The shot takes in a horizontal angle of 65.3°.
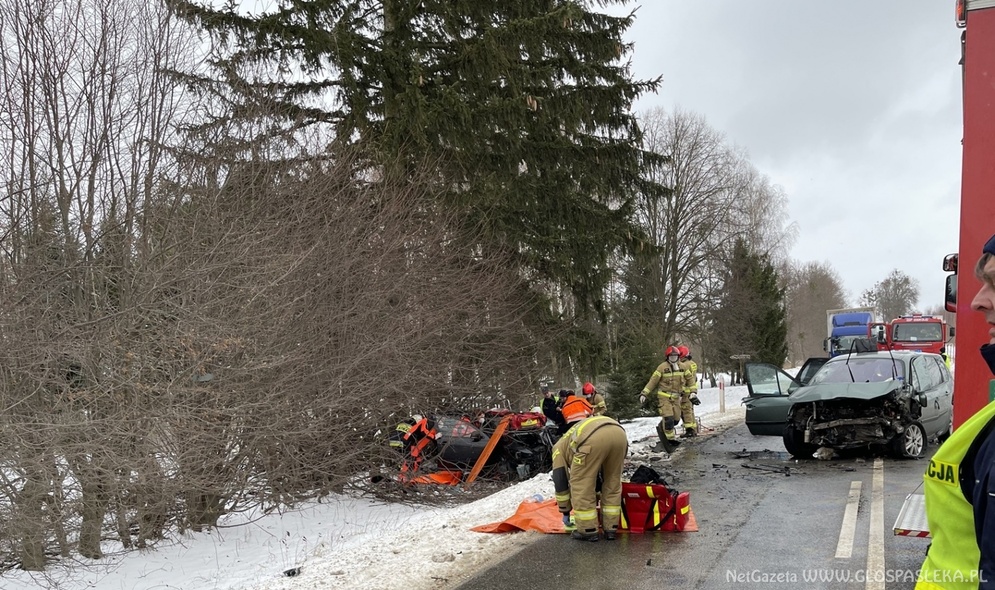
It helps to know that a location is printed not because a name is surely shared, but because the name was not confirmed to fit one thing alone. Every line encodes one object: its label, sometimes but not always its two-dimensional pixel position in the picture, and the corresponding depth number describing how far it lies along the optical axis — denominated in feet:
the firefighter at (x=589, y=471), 22.53
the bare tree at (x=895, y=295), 340.80
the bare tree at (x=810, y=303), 232.94
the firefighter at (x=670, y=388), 44.27
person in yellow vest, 6.05
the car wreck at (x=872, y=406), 34.68
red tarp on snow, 23.79
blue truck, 119.99
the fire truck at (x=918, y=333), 95.55
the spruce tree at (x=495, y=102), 44.50
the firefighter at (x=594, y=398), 32.50
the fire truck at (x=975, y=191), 15.74
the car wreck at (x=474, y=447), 36.06
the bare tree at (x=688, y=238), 112.27
